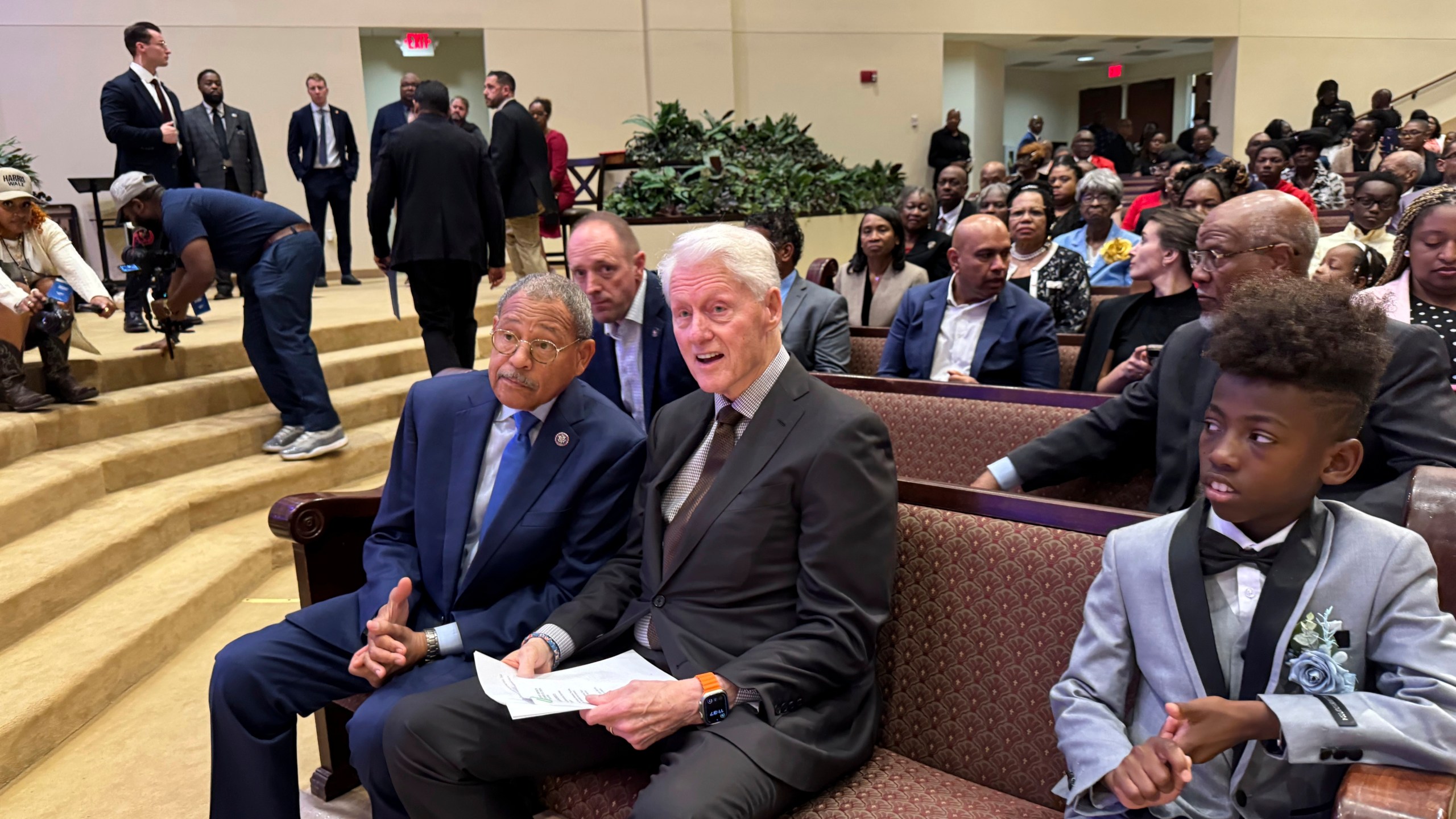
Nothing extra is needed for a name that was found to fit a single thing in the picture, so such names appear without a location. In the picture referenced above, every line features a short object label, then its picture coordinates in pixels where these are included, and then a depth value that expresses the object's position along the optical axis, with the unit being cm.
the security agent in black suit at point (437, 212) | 491
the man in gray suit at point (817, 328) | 408
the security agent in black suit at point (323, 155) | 895
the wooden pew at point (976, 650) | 176
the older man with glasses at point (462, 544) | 211
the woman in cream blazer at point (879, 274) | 488
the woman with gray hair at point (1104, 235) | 514
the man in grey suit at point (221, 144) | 755
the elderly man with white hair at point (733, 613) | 171
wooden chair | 889
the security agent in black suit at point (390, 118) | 870
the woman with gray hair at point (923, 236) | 557
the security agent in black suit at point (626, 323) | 304
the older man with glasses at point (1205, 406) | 197
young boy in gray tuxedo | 135
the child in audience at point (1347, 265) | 325
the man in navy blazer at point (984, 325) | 352
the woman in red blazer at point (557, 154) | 894
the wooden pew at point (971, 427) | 258
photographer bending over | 446
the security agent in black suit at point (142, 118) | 590
